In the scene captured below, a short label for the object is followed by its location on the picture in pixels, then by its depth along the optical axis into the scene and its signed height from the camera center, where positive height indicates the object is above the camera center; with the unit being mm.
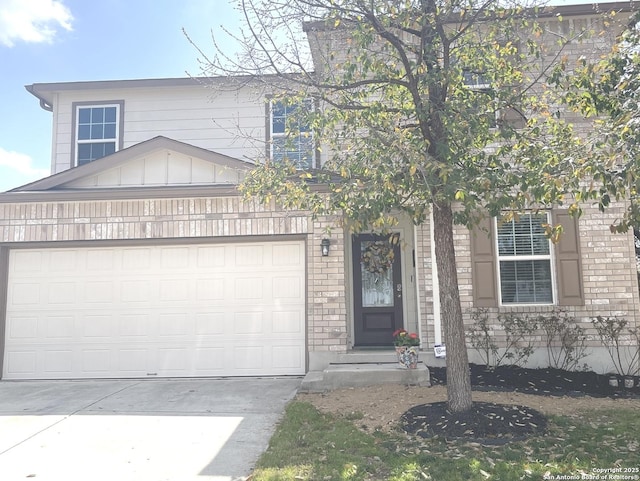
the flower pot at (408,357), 7387 -1167
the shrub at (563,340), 8070 -1050
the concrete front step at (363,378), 7242 -1460
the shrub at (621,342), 8031 -1095
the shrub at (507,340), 8164 -1043
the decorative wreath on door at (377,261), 8816 +331
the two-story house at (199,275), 8359 +89
